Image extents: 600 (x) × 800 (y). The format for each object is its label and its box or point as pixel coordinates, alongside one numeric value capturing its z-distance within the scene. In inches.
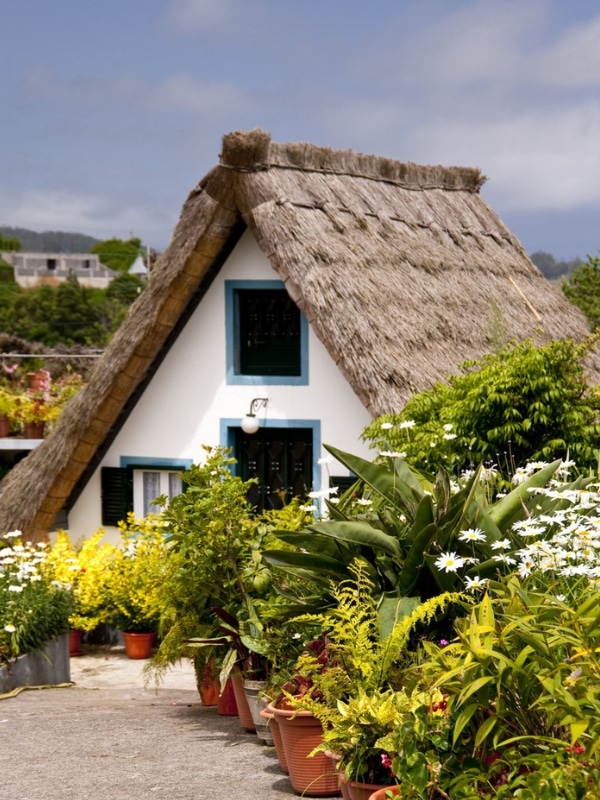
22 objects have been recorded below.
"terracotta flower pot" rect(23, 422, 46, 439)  600.1
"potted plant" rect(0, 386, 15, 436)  607.8
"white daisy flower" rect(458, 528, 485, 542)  204.4
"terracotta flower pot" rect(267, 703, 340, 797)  222.4
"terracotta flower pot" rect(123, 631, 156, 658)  512.7
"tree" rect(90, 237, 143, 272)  3944.4
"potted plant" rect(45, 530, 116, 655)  501.7
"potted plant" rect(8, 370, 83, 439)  599.8
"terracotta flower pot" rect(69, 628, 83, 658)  523.6
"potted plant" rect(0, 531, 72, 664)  393.4
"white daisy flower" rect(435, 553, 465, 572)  202.0
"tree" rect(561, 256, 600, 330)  746.7
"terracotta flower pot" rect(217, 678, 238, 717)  309.1
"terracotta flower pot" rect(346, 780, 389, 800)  184.5
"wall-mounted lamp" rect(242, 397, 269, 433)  519.5
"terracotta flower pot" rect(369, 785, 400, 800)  170.9
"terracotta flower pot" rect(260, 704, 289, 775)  234.7
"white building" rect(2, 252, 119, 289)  3690.9
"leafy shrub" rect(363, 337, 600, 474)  387.9
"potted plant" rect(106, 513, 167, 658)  500.1
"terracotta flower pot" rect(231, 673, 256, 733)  275.0
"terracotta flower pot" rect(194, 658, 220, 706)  301.3
